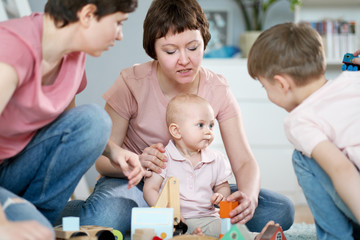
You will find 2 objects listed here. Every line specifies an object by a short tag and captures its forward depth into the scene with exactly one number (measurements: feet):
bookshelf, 10.90
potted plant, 10.88
